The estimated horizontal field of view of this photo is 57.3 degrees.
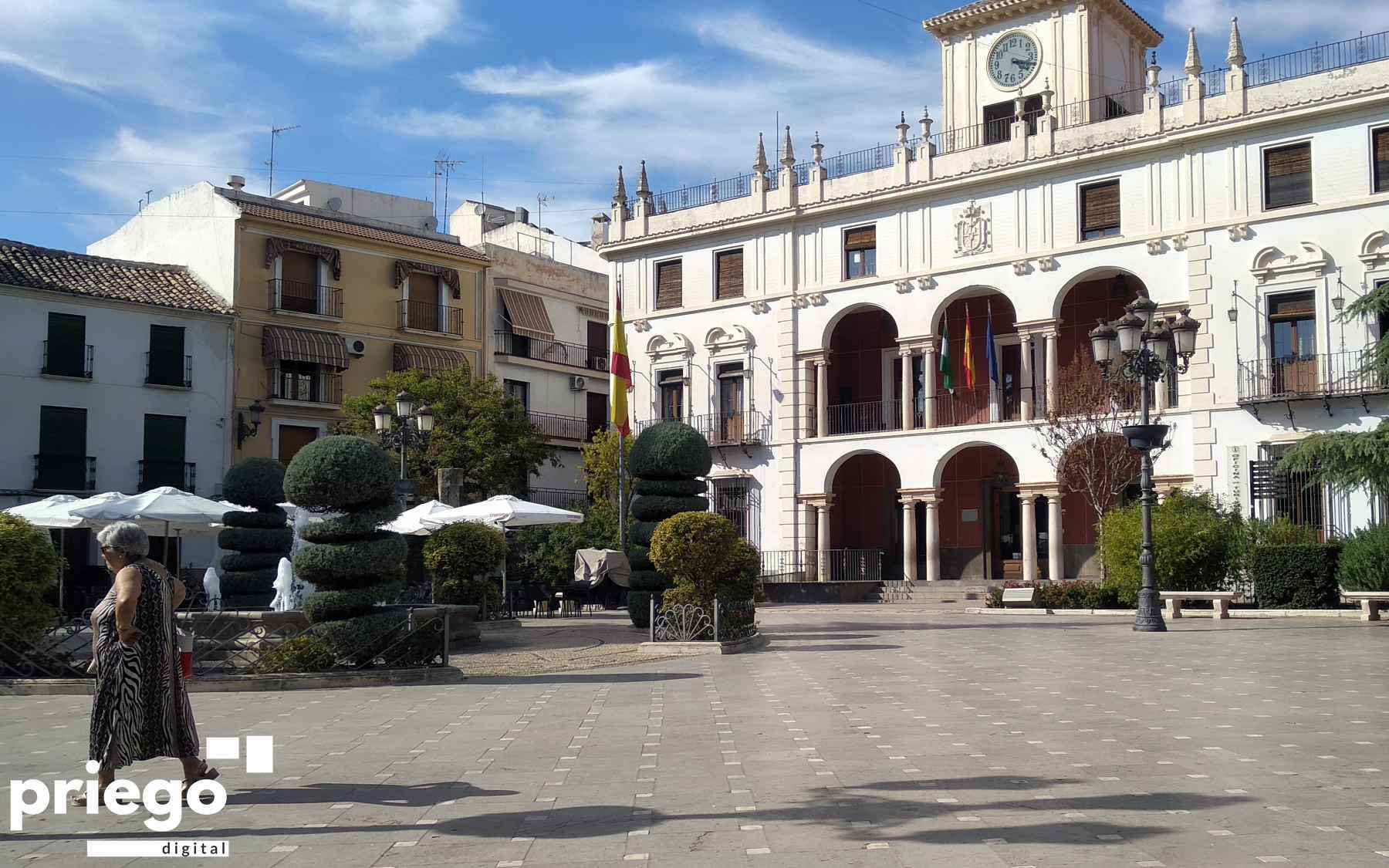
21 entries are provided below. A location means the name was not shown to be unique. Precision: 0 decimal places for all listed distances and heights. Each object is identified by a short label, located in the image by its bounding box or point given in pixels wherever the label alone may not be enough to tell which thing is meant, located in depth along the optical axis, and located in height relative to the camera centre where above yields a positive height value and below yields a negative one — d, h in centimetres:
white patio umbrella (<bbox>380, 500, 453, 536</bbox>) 2242 -14
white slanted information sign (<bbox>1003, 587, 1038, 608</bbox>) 2852 -196
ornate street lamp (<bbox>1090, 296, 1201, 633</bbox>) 1980 +252
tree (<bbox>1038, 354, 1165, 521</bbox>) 3103 +192
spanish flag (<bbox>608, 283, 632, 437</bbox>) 2978 +331
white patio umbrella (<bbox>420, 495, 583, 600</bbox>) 2236 -5
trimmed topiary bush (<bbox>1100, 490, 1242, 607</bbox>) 2609 -83
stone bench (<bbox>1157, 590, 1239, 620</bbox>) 2378 -169
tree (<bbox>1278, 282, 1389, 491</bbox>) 2333 +107
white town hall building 3016 +619
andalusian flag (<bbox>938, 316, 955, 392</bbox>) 3606 +424
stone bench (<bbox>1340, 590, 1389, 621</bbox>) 2195 -160
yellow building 3994 +728
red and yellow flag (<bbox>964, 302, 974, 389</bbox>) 3588 +419
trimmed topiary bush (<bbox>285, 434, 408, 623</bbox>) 1332 -16
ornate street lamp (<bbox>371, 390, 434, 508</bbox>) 2334 +162
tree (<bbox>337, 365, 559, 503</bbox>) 3812 +252
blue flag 3531 +431
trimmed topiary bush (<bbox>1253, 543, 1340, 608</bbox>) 2455 -133
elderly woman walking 699 -89
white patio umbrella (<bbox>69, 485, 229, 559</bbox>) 2131 +6
